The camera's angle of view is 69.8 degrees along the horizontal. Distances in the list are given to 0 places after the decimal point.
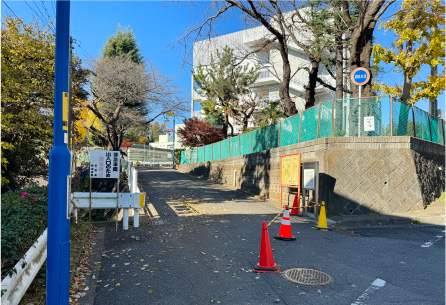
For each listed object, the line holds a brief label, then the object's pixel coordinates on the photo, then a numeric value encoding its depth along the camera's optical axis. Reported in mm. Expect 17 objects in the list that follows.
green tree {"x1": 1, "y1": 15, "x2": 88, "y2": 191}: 10688
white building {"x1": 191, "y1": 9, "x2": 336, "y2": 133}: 34156
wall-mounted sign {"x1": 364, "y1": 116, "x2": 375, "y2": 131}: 11291
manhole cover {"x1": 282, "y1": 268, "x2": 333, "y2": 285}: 4723
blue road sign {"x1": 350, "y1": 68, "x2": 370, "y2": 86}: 12094
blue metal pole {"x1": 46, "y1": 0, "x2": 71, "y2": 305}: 3025
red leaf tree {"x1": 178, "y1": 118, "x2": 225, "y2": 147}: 33344
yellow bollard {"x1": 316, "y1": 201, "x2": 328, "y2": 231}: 8883
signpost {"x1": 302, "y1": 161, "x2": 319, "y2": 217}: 10352
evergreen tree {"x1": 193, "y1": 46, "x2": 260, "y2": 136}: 27719
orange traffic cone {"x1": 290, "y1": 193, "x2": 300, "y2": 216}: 11188
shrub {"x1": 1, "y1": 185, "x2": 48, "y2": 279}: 4164
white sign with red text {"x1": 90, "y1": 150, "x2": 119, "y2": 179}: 8266
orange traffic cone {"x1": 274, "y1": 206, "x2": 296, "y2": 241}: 7301
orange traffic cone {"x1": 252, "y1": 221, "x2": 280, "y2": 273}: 5164
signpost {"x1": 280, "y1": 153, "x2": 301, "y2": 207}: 11273
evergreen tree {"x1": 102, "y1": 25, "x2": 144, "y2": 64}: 30484
